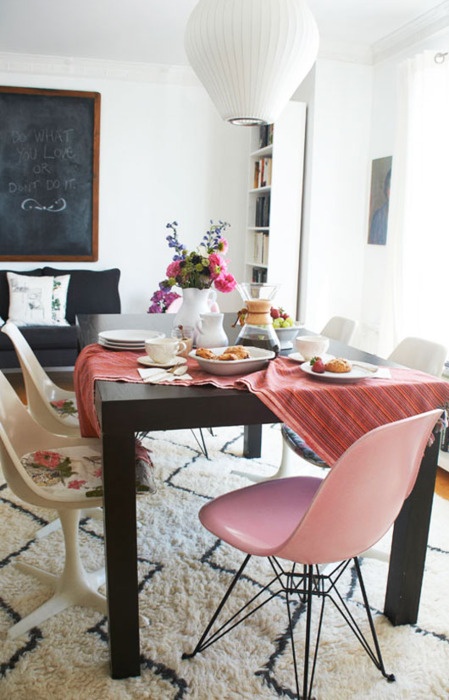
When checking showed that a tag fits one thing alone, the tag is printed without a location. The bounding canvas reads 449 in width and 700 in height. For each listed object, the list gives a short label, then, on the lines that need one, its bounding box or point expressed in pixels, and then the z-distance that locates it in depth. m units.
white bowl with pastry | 1.83
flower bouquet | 2.32
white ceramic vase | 2.36
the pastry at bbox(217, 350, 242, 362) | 1.84
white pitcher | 2.18
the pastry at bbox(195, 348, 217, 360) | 1.86
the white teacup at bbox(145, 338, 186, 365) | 1.92
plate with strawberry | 1.77
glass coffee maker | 2.11
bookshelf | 4.70
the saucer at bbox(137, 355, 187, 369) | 1.94
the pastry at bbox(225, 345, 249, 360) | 1.88
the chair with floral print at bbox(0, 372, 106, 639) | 1.77
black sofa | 4.72
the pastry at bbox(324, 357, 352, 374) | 1.82
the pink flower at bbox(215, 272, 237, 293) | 2.33
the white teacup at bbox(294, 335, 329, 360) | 2.00
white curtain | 3.77
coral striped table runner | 1.66
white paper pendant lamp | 2.03
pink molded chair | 1.35
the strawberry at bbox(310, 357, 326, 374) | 1.81
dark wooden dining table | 1.56
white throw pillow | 4.90
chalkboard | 5.13
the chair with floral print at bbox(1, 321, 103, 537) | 2.49
